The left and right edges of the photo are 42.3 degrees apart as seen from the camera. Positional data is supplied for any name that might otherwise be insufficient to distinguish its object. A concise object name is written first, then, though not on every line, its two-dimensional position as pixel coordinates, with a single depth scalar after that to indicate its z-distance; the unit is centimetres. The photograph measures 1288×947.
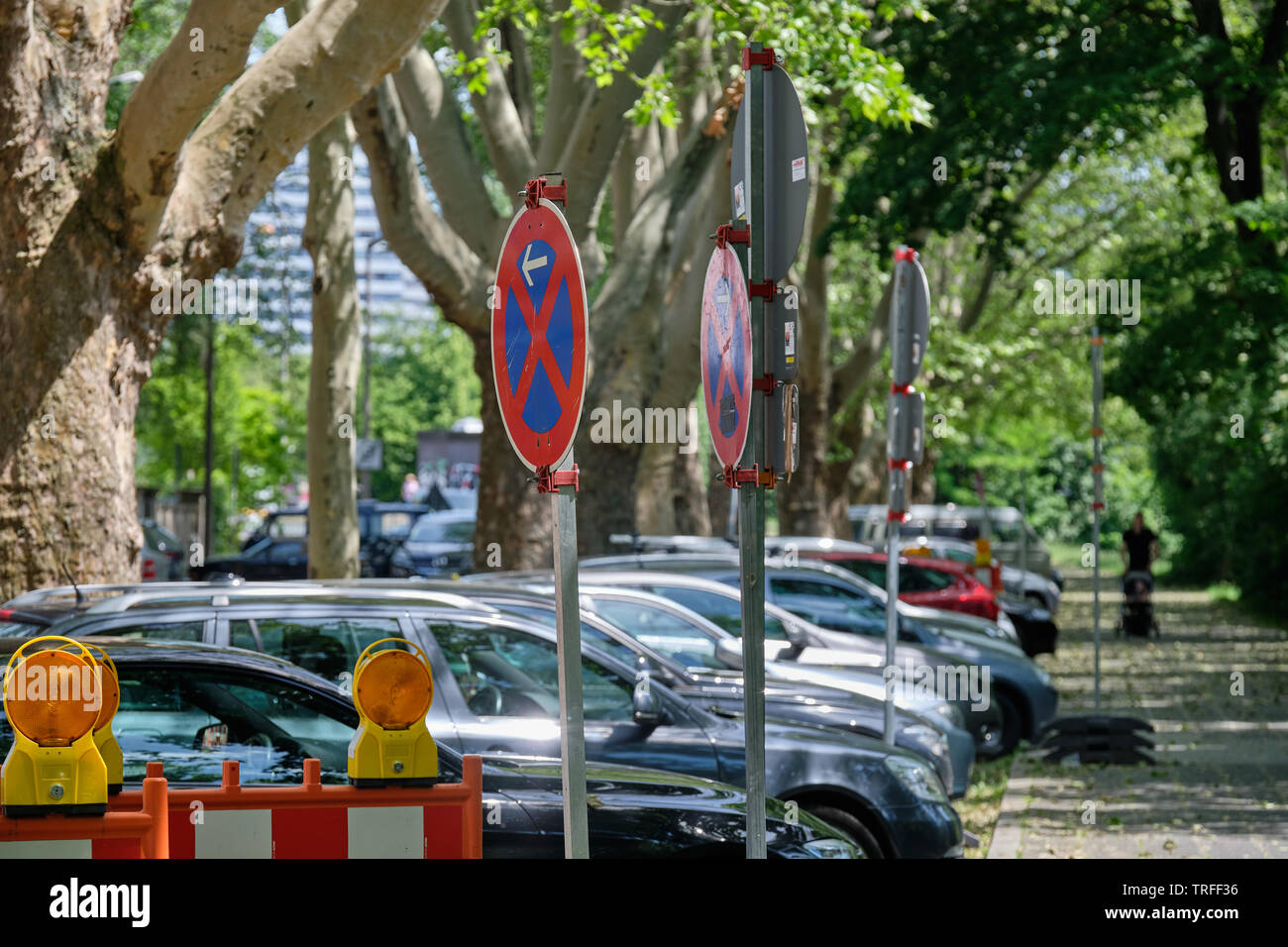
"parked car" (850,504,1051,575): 3322
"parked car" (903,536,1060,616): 2853
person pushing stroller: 2448
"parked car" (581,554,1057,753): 1283
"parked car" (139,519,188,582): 2555
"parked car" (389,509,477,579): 2641
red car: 1731
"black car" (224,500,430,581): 2530
